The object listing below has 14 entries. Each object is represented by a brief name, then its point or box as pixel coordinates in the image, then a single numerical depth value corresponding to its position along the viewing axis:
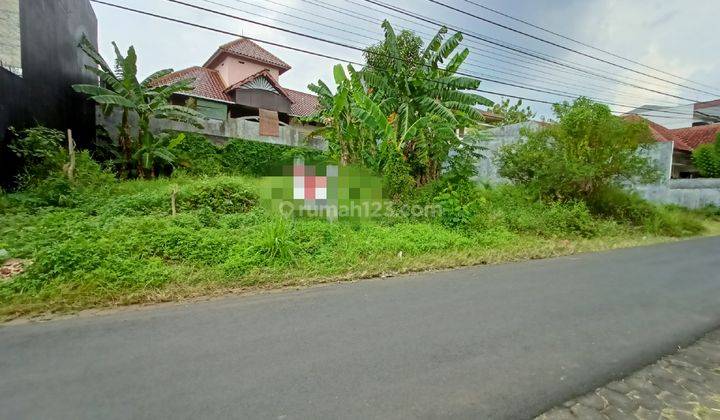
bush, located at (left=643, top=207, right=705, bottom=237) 11.65
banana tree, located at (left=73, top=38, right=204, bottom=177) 10.25
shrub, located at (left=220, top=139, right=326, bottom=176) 13.77
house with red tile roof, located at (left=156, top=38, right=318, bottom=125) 21.50
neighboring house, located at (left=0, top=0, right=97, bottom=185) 7.66
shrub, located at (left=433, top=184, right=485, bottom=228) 8.45
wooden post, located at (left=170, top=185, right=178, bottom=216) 7.02
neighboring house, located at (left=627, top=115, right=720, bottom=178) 23.78
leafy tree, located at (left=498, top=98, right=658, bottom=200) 10.70
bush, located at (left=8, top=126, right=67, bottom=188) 7.85
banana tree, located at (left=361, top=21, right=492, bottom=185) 9.92
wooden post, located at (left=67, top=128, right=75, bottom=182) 8.34
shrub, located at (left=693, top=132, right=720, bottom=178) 18.67
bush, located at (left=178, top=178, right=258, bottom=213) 7.81
